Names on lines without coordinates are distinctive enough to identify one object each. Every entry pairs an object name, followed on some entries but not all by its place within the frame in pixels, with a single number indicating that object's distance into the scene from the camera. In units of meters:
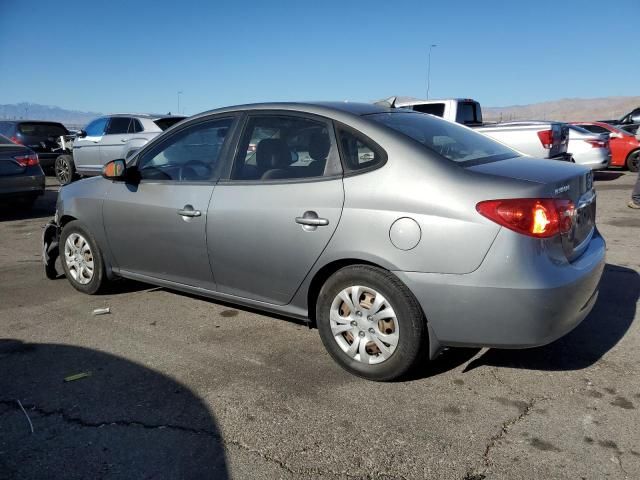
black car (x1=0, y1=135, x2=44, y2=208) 9.15
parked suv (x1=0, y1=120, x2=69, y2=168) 15.50
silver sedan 2.91
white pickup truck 10.97
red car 16.28
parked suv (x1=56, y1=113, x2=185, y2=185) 12.74
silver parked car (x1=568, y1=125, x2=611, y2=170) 14.29
